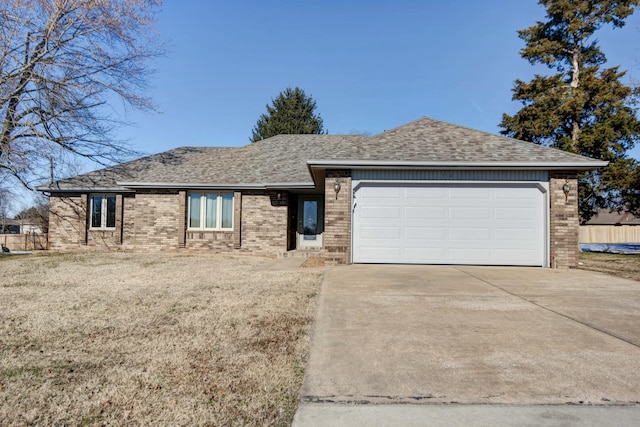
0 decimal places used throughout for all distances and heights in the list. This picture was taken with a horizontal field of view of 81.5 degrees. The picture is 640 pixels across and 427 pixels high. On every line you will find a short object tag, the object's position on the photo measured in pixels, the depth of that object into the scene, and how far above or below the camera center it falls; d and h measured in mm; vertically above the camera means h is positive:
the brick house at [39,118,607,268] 9797 +632
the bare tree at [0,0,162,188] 15461 +6234
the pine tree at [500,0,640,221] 19266 +6585
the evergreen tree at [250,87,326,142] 33000 +9266
